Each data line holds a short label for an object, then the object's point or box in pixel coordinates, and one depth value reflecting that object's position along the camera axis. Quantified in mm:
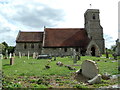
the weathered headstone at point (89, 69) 6886
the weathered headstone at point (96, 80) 6113
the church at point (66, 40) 31984
